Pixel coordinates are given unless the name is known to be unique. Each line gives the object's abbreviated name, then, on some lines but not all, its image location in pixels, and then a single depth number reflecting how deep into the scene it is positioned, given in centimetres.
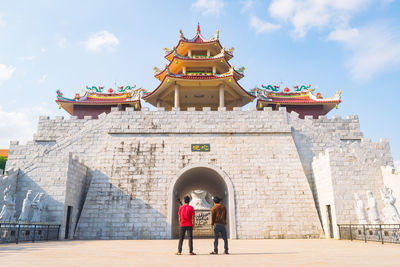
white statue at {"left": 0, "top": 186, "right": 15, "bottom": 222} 1181
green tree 2965
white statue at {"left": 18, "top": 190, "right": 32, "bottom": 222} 1189
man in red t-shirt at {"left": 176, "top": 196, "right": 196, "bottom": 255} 718
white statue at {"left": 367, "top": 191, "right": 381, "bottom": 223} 1143
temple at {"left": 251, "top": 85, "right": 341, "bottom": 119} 2561
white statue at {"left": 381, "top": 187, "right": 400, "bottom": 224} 1104
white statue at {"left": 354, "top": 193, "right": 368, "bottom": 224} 1202
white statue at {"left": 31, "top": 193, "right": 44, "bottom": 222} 1211
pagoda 2302
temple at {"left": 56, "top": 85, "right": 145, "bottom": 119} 2537
